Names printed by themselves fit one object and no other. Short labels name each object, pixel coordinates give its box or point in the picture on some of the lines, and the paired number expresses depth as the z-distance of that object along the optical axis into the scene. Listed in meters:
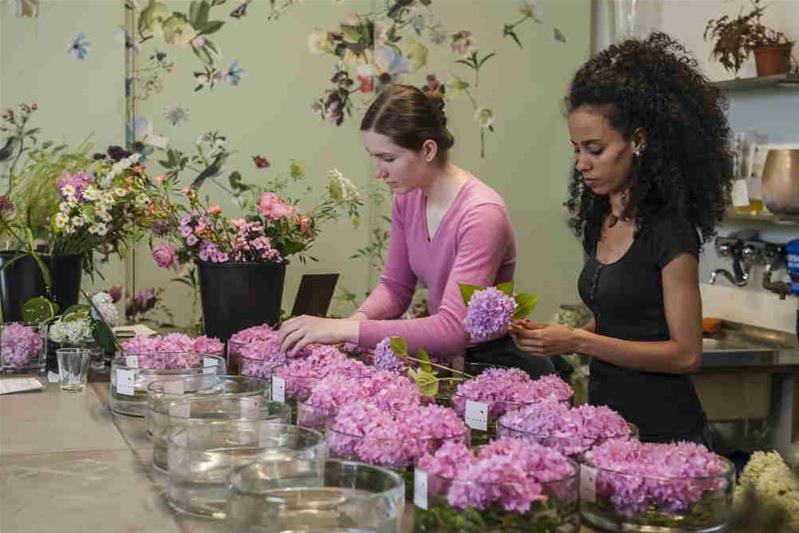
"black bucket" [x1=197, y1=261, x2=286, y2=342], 2.57
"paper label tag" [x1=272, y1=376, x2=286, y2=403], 1.83
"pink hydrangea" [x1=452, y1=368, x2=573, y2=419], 1.64
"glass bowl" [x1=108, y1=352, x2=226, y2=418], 2.04
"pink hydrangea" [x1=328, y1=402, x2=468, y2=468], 1.39
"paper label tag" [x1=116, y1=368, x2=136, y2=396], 2.05
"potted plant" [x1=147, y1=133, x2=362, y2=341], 2.56
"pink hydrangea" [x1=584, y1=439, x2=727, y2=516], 1.29
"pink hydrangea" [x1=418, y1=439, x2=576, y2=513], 1.21
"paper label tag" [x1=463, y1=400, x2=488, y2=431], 1.64
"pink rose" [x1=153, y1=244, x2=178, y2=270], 2.61
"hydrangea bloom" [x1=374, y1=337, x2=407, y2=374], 1.94
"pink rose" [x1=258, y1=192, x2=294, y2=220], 2.57
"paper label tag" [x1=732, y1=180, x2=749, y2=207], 3.70
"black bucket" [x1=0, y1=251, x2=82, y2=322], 2.80
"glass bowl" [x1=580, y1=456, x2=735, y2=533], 1.29
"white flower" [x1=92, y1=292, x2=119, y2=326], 2.60
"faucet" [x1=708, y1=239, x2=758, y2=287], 3.75
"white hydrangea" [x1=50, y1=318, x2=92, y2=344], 2.52
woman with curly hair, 2.29
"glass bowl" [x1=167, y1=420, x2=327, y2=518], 1.43
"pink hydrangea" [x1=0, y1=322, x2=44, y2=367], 2.51
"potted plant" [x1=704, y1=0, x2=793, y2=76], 3.53
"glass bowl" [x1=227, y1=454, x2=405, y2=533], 1.23
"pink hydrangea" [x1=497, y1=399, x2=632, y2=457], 1.43
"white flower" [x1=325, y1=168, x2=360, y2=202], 2.74
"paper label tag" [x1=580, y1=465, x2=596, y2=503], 1.34
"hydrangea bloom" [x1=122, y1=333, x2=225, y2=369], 2.12
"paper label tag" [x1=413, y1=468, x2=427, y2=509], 1.25
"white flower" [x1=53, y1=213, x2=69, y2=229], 2.63
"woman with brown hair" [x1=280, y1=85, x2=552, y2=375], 2.48
